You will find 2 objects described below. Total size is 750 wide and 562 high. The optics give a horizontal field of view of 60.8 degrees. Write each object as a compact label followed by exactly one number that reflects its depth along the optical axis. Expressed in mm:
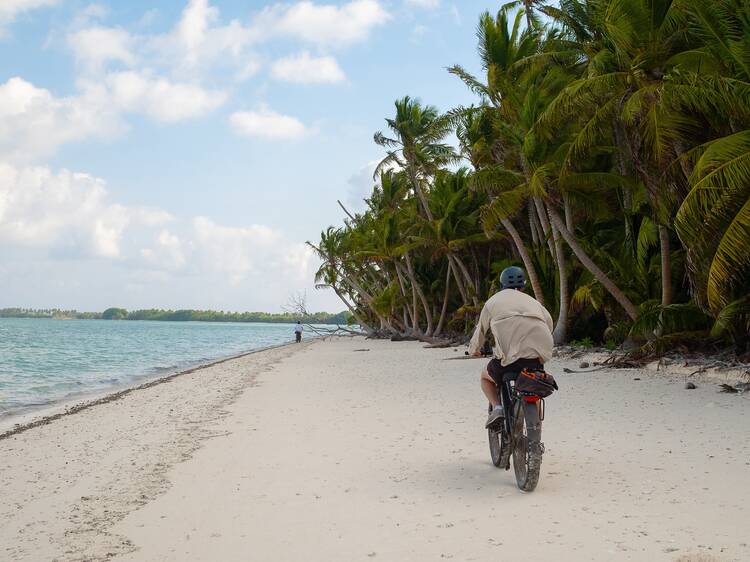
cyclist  4633
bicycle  4488
